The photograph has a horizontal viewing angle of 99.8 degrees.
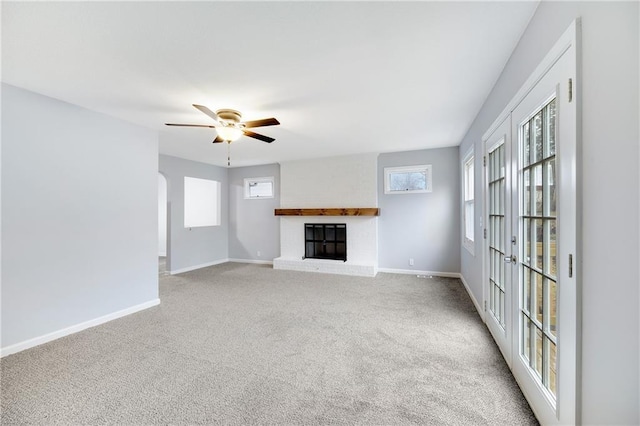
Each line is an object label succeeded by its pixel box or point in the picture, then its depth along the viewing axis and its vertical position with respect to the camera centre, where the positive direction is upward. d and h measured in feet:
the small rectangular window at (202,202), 22.41 +0.92
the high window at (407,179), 17.07 +2.17
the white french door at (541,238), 3.97 -0.50
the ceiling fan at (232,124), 9.20 +3.11
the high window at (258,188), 21.65 +2.06
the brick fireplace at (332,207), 17.95 +0.39
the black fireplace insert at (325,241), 18.90 -2.00
